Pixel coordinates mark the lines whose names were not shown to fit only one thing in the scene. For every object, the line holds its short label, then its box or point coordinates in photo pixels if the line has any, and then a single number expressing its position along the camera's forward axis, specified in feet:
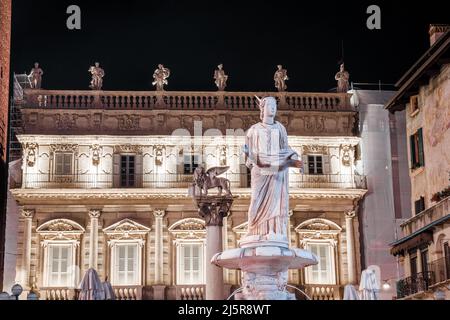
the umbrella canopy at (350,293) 58.04
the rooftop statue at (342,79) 142.31
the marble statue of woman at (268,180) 50.37
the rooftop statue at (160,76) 138.51
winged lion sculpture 86.43
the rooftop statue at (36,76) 136.56
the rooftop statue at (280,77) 140.67
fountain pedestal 49.06
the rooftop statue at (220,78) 139.54
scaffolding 144.36
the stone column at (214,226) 82.69
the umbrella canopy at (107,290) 65.62
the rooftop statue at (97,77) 137.68
